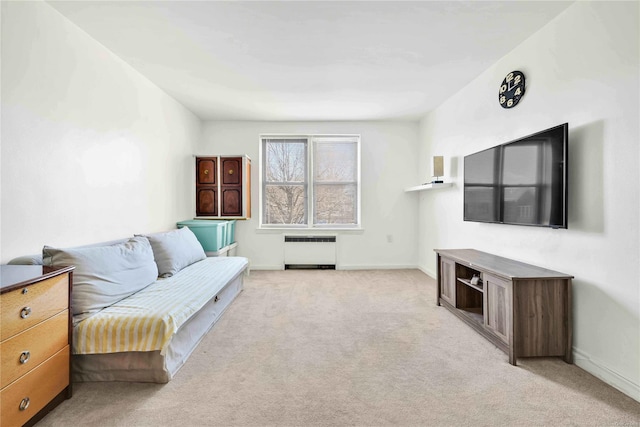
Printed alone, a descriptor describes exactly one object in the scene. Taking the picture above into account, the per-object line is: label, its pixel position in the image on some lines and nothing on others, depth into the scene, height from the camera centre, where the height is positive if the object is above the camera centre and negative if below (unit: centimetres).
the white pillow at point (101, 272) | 198 -45
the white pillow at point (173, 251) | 299 -43
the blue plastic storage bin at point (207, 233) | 415 -31
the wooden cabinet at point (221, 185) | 477 +40
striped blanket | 184 -71
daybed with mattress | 185 -68
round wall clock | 271 +114
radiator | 516 -69
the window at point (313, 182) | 531 +51
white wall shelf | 400 +35
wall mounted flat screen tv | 216 +26
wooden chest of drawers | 135 -65
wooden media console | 213 -72
